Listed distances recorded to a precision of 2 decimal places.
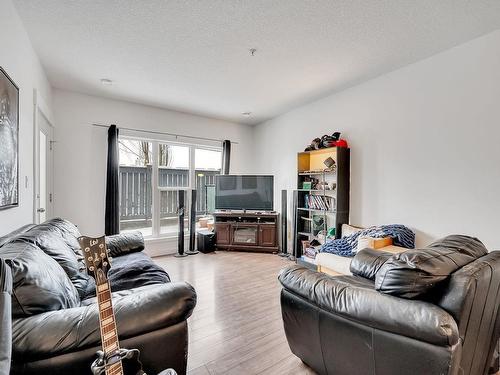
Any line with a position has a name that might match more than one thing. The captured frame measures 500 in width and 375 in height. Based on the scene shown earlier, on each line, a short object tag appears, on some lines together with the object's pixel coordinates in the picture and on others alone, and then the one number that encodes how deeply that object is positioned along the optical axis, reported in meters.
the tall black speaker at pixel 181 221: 4.44
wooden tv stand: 4.62
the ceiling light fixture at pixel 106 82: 3.28
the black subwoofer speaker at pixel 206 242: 4.59
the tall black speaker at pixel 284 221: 4.59
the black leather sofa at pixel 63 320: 0.91
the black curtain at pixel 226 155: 5.16
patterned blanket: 2.79
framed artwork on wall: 1.67
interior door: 2.76
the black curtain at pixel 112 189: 3.95
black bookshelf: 3.54
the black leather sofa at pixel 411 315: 1.02
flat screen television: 4.70
